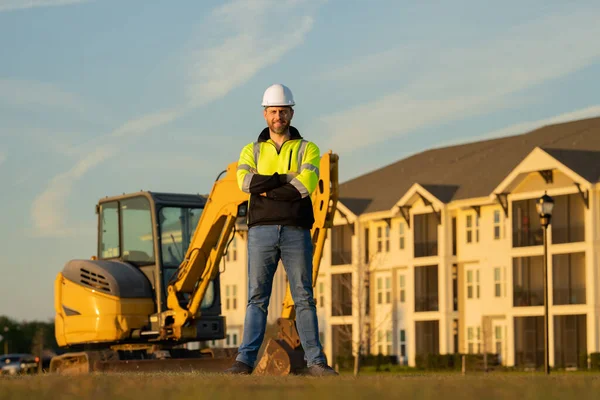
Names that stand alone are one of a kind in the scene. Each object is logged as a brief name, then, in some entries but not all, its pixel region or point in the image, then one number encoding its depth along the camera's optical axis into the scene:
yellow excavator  21.16
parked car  63.39
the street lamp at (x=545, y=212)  30.80
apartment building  56.16
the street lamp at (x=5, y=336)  106.85
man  11.44
